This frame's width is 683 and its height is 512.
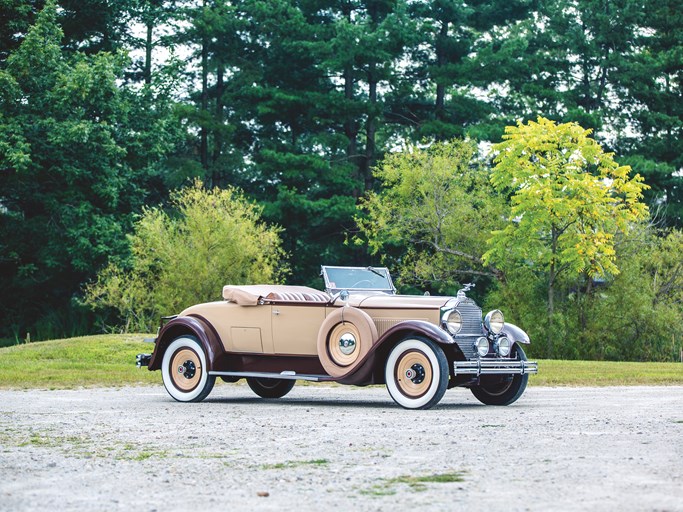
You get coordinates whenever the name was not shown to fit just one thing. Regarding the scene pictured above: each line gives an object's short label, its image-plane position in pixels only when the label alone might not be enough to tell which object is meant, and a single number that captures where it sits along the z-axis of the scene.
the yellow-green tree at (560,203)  33.56
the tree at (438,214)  39.59
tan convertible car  12.88
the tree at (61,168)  37.03
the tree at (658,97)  49.94
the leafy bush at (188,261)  33.47
